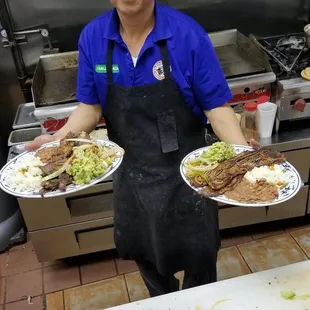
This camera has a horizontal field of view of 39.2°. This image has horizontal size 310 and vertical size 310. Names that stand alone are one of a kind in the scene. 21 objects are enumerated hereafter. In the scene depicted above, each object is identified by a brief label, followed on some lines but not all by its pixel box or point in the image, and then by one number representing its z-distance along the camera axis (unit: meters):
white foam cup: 2.62
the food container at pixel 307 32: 2.83
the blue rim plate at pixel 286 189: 1.38
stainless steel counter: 2.67
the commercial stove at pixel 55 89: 2.55
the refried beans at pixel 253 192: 1.40
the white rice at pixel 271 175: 1.47
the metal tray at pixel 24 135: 2.81
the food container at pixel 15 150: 2.67
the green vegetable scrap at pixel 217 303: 1.43
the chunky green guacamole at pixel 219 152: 1.59
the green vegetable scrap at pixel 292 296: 1.44
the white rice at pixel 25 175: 1.58
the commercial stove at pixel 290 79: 2.61
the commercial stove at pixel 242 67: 2.62
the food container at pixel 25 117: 2.83
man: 1.74
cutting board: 1.42
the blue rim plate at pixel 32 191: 1.52
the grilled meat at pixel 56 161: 1.55
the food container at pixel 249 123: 2.65
